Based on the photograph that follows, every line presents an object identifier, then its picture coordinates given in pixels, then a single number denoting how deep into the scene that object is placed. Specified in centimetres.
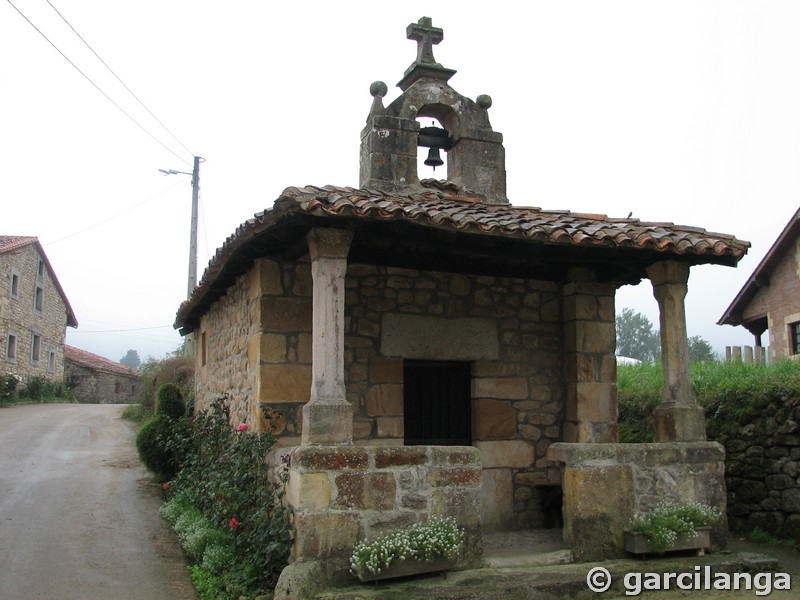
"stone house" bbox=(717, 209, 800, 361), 1739
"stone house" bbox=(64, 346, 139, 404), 3488
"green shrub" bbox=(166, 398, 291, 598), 529
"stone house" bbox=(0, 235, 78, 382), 2586
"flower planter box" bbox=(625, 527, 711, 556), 550
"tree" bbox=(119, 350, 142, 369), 12962
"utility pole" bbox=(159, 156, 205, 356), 2158
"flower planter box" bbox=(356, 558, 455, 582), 481
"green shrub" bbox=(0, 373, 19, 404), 2430
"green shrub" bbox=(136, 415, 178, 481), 1083
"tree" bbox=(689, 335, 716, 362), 4548
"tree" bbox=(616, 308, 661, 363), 6216
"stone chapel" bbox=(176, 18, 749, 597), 518
